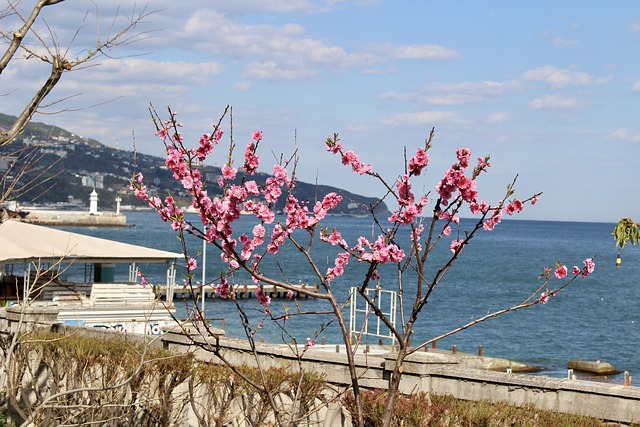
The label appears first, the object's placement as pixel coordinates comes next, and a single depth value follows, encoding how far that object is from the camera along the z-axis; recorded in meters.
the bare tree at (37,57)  7.07
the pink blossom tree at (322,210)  7.30
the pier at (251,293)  67.47
